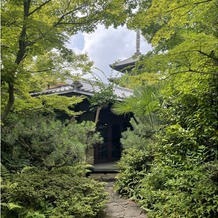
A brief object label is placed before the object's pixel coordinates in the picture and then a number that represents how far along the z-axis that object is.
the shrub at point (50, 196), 3.83
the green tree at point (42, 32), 3.83
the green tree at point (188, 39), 2.87
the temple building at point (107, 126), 10.20
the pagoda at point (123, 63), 16.53
